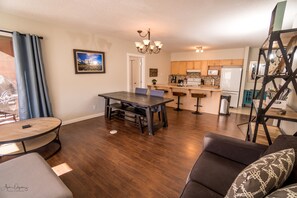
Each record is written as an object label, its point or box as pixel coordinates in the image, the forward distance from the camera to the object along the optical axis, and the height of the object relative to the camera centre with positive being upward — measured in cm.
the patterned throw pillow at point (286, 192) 63 -51
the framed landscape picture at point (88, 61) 384 +40
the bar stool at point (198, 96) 485 -64
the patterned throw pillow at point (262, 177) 72 -52
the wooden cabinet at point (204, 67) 663 +45
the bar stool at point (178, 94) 516 -63
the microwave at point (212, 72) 645 +23
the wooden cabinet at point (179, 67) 721 +48
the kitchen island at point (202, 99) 490 -76
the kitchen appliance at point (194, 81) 703 -20
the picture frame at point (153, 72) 629 +19
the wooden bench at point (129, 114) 343 -98
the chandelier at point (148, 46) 304 +69
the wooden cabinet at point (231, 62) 588 +63
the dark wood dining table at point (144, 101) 317 -57
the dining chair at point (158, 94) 356 -47
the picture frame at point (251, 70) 565 +29
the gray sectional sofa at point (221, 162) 111 -85
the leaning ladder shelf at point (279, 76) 145 +1
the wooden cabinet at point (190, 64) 699 +61
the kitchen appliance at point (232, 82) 570 -19
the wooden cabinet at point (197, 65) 680 +56
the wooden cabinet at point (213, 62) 633 +65
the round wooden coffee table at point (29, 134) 211 -87
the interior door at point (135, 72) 561 +16
